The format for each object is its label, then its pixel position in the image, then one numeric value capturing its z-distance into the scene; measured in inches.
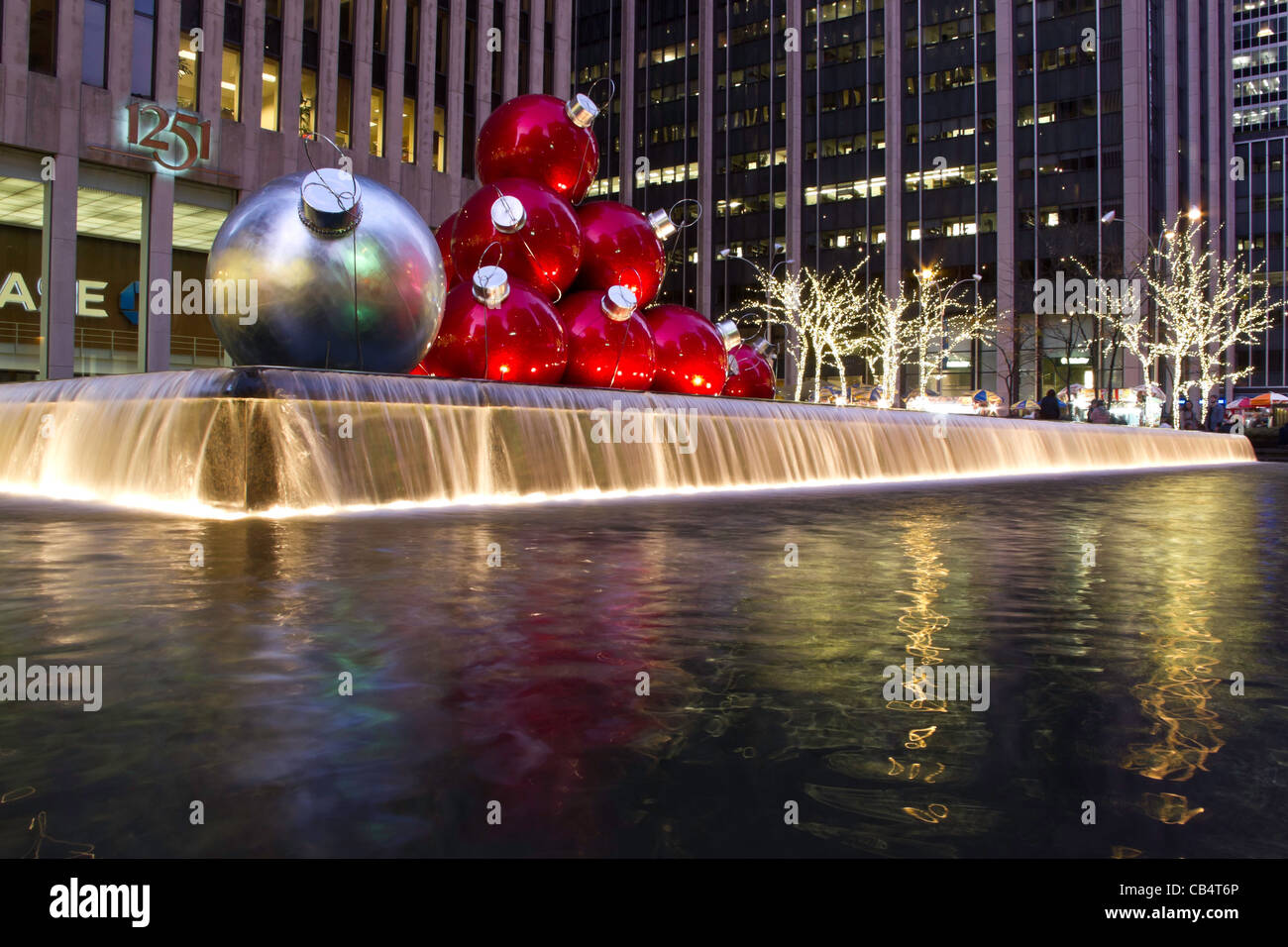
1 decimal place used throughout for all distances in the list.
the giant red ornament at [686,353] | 492.7
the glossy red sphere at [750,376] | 588.1
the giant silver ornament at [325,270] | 332.5
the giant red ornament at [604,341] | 446.0
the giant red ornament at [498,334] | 412.8
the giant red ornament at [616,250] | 474.0
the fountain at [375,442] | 284.7
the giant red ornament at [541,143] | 465.7
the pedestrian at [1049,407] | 1214.9
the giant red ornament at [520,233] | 432.1
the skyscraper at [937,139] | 2231.8
